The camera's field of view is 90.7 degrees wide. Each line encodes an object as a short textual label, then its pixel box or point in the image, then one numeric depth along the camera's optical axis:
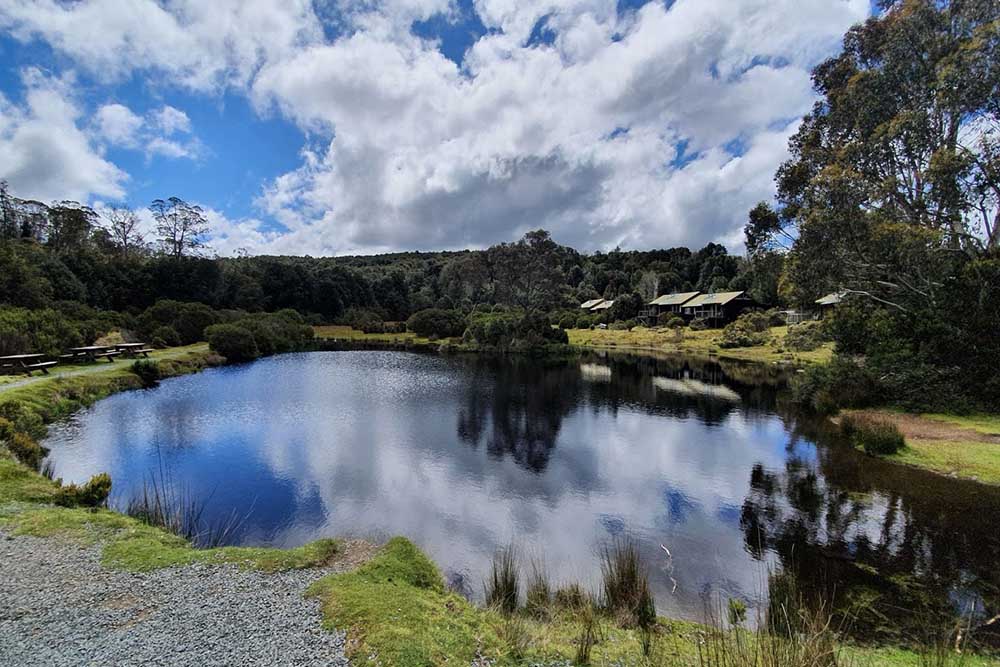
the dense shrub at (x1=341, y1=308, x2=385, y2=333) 82.38
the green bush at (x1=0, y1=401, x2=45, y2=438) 16.06
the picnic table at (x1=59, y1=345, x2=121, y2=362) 29.78
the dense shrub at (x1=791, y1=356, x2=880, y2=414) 22.53
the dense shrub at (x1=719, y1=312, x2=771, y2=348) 54.97
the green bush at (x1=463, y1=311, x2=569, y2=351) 60.25
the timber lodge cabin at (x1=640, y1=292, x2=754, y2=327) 73.06
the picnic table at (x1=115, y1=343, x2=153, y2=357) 34.47
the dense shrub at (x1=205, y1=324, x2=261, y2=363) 45.62
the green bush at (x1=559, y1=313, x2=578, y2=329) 83.12
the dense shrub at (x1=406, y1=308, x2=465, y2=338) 73.19
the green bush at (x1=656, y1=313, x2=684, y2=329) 72.56
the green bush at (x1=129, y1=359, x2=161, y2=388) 29.92
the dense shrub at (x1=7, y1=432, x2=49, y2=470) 13.20
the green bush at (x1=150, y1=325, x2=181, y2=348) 43.75
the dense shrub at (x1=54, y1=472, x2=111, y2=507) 10.22
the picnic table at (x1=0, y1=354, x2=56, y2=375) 24.14
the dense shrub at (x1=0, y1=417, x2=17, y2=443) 13.96
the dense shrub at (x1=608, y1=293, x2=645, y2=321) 86.38
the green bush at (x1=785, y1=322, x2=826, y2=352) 33.34
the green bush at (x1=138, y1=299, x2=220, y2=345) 44.69
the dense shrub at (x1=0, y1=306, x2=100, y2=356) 26.19
